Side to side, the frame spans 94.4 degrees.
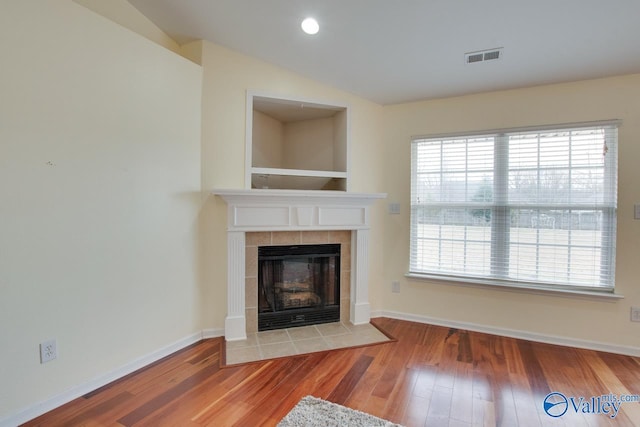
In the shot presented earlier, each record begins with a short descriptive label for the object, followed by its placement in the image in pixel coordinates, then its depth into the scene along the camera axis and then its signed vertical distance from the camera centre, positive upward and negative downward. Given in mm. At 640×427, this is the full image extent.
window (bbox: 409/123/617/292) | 2602 +38
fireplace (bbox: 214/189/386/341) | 2691 -153
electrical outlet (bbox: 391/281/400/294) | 3332 -863
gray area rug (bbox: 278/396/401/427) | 1657 -1193
